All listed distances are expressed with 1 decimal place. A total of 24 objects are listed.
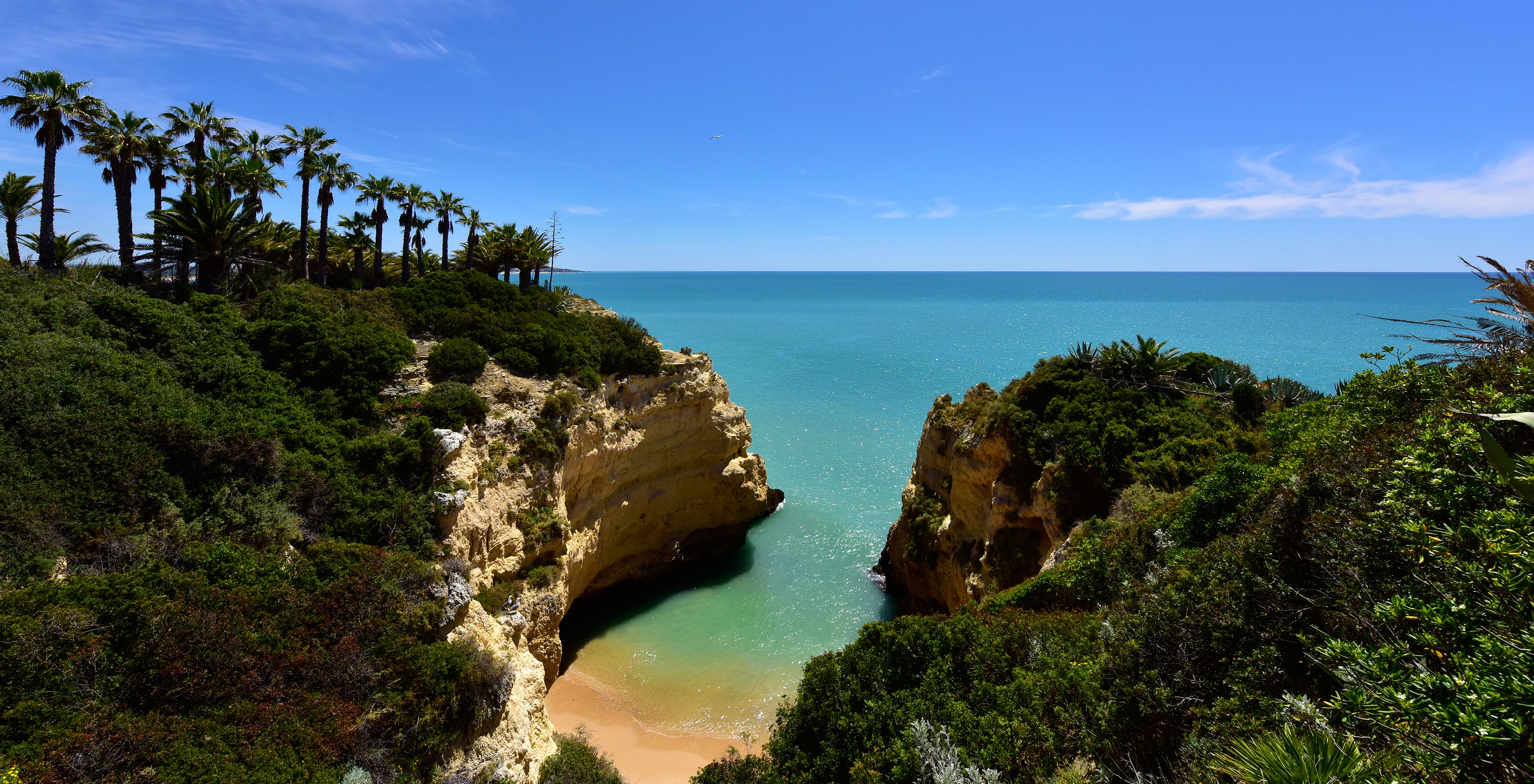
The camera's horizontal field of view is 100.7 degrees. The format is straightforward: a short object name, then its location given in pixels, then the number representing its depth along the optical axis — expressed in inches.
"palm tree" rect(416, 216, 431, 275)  1401.3
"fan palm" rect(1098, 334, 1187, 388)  739.4
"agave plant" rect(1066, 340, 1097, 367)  779.0
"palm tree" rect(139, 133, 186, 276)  911.0
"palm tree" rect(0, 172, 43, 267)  816.9
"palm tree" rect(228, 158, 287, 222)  1001.5
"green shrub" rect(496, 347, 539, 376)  768.4
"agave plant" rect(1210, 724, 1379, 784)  165.9
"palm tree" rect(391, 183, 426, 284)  1272.1
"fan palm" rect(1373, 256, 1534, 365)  323.3
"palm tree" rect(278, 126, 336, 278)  1071.0
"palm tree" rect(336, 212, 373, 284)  1243.2
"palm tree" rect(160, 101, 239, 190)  1003.3
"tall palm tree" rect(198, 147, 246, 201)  981.2
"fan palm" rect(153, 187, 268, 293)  804.0
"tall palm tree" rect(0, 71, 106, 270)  774.5
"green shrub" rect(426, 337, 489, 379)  725.9
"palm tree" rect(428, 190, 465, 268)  1370.6
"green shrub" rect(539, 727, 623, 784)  465.4
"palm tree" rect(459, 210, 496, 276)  1333.7
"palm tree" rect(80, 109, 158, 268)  870.4
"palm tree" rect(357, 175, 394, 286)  1232.0
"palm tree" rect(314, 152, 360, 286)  1099.9
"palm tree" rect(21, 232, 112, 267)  852.0
